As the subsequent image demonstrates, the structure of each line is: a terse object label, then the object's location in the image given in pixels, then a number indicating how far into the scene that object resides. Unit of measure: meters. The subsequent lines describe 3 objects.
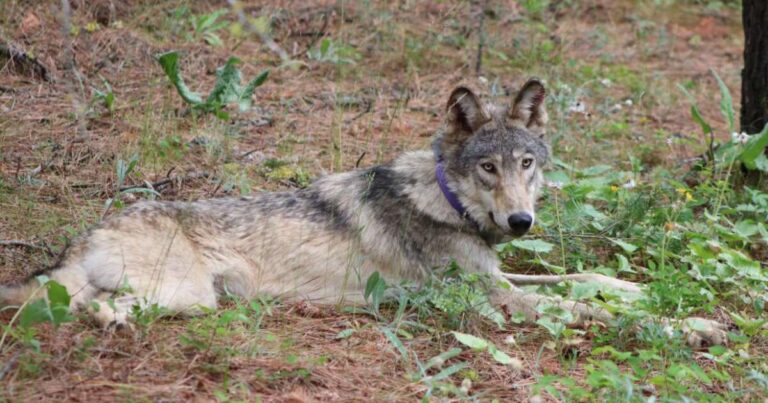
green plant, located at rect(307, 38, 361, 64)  16.48
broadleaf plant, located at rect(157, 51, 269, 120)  12.72
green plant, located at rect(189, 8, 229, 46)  17.08
